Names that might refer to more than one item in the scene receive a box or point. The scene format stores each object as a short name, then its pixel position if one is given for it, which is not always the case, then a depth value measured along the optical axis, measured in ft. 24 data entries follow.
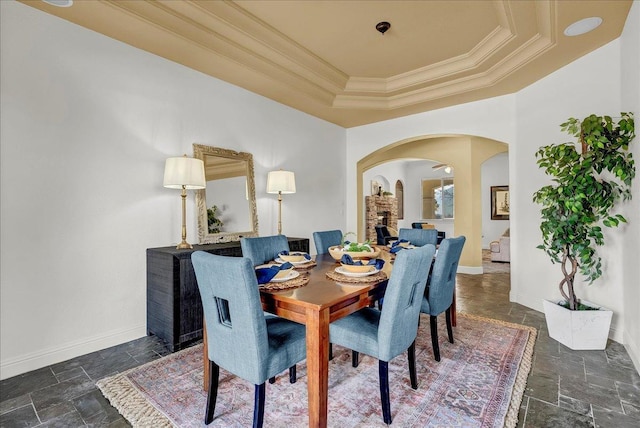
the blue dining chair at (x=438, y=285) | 7.82
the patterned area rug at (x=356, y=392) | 5.66
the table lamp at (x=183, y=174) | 9.21
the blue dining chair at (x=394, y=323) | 5.46
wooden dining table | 4.79
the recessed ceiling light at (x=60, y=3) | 7.45
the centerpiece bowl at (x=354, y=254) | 7.97
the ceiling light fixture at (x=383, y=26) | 9.41
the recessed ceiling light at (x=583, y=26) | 8.39
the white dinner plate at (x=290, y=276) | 6.06
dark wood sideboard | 8.56
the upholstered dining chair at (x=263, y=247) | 8.36
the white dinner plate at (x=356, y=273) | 6.36
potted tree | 8.07
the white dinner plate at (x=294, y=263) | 7.84
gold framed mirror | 10.99
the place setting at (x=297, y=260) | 7.77
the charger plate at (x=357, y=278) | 6.06
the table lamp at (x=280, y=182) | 12.86
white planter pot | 8.40
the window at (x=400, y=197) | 33.86
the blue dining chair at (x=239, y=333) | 4.67
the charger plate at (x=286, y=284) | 5.66
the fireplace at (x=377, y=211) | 28.35
